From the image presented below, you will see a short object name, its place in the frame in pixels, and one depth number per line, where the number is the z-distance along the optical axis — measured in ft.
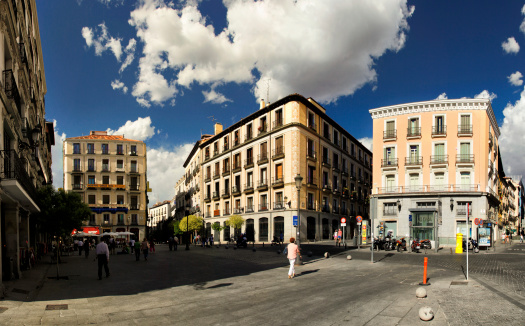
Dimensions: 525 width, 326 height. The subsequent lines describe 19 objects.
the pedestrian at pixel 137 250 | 77.34
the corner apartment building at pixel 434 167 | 116.47
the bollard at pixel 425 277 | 36.60
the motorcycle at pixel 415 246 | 84.16
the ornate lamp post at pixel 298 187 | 57.83
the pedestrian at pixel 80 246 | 106.44
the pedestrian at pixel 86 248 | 92.97
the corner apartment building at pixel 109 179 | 202.69
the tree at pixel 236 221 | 139.23
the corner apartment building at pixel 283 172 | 132.46
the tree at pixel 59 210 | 71.31
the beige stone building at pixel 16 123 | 39.86
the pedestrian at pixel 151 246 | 101.22
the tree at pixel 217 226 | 152.79
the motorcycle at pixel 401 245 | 87.06
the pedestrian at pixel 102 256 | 46.50
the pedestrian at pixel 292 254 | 43.88
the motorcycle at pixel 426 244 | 93.98
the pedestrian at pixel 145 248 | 77.41
